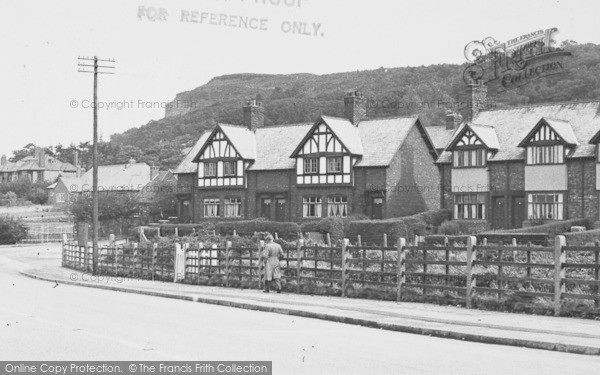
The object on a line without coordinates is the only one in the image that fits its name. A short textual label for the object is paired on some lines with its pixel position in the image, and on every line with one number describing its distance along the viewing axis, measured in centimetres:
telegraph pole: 3721
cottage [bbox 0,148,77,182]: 15575
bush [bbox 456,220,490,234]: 4850
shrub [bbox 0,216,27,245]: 7144
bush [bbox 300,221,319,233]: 5072
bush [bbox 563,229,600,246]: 3647
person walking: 2444
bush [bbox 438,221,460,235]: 4768
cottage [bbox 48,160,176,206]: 9350
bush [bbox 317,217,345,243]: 5009
